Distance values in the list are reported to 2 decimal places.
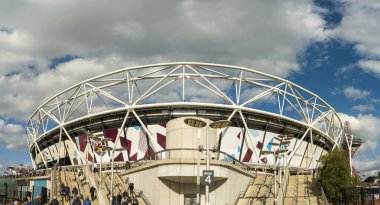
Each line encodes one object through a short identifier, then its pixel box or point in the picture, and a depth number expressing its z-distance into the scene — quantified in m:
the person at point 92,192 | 29.65
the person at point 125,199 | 29.42
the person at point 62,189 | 30.00
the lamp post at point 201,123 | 25.05
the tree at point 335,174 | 33.79
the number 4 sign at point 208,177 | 23.14
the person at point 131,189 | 31.79
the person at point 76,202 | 21.33
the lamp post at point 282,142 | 31.32
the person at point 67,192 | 29.32
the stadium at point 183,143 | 32.88
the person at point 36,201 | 19.89
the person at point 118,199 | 28.55
